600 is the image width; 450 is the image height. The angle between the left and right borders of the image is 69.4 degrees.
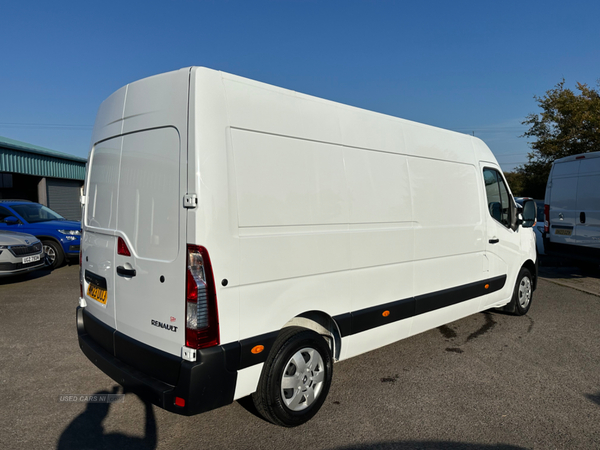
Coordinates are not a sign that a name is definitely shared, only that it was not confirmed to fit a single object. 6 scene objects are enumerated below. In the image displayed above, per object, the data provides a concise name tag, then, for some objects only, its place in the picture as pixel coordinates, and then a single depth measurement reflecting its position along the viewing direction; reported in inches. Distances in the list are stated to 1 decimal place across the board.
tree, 763.4
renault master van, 105.3
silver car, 310.8
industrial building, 709.9
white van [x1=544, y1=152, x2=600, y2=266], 326.6
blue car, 390.9
